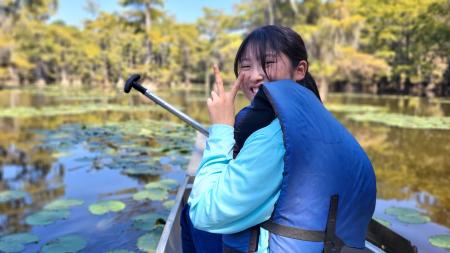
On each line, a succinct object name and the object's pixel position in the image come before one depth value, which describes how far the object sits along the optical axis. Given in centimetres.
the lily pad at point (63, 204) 372
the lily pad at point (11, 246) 284
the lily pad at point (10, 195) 400
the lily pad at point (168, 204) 382
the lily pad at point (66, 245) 279
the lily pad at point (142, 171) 520
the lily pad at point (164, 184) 447
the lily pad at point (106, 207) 360
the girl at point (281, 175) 94
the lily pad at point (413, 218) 346
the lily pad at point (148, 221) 331
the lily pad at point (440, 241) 296
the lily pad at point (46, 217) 334
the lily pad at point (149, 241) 285
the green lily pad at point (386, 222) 331
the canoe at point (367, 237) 201
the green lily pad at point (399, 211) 363
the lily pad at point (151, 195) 408
